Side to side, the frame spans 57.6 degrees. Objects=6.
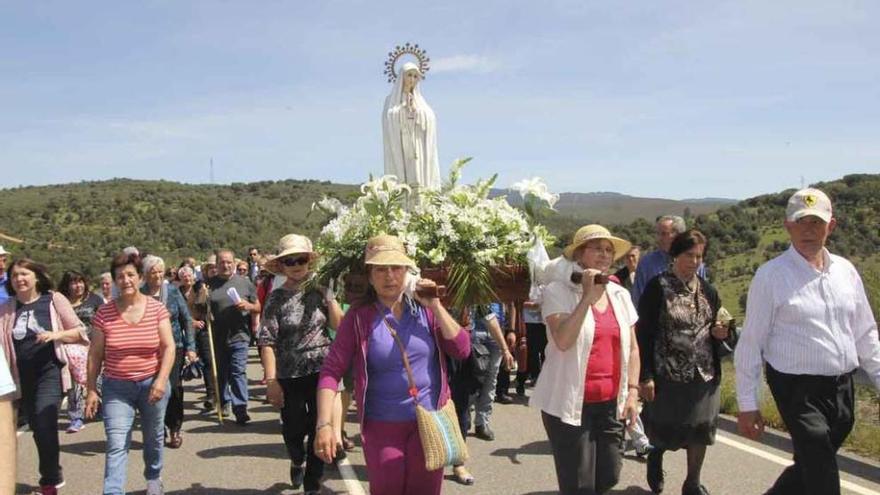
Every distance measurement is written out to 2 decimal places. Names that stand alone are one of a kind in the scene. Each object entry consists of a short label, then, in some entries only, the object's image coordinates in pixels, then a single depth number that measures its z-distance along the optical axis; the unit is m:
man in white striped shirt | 4.29
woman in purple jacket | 3.95
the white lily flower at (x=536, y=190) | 4.98
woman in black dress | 5.57
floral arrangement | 4.76
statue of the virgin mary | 8.45
